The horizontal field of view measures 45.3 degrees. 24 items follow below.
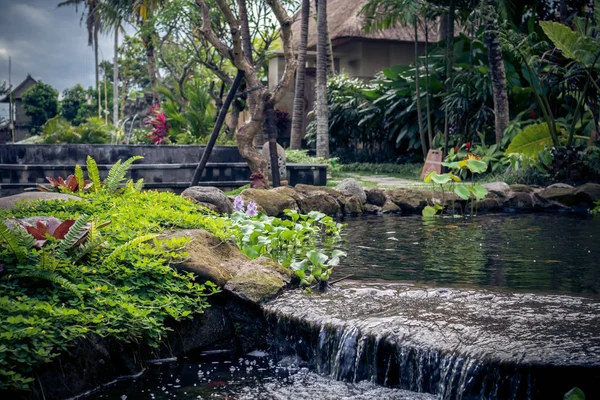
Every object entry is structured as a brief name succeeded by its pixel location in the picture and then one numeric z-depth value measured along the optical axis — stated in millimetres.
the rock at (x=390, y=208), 12492
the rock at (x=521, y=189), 13033
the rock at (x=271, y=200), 10977
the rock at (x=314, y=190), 12039
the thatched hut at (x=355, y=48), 25875
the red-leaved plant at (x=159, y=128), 21555
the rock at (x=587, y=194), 12680
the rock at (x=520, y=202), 12789
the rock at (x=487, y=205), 12594
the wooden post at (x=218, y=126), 11352
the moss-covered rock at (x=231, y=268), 5312
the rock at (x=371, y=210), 12531
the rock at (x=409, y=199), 12539
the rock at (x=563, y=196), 12805
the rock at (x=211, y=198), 10039
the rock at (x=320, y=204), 11680
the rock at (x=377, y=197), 12711
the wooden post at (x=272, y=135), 12383
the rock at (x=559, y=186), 13078
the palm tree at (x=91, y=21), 37969
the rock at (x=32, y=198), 6836
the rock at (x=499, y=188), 12891
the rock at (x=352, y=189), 12567
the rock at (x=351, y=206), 12245
